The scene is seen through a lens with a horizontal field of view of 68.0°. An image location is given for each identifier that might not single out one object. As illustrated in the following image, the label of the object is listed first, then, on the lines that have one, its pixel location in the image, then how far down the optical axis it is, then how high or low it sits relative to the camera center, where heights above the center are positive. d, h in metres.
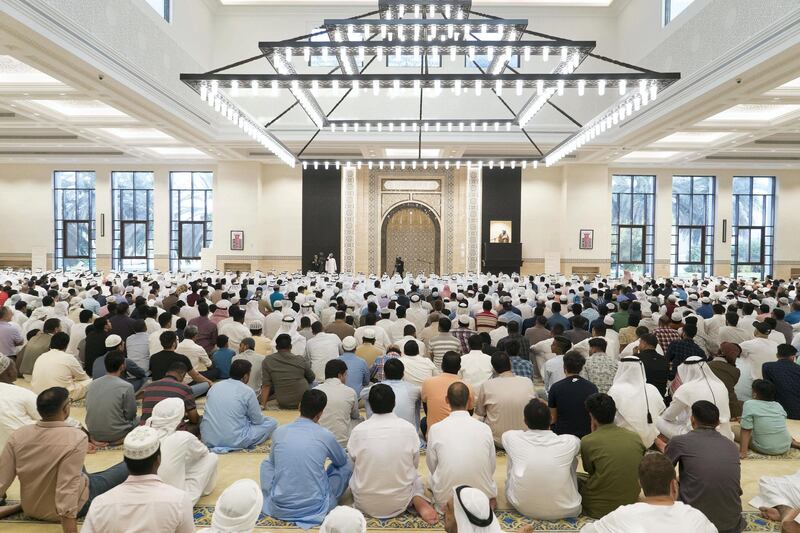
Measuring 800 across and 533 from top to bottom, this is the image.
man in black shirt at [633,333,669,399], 5.28 -1.08
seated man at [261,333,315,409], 5.54 -1.25
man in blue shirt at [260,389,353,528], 3.20 -1.22
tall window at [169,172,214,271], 21.73 +0.91
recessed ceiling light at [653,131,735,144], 15.96 +3.02
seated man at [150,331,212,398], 5.09 -0.99
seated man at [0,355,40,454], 3.58 -1.02
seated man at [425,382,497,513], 3.18 -1.14
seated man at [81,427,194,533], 2.28 -1.02
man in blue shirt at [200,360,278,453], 4.38 -1.30
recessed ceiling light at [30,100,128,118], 13.41 +3.11
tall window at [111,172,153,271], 21.81 +0.78
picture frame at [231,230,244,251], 20.33 +0.10
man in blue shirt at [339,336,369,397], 5.10 -1.08
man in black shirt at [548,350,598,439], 4.06 -1.08
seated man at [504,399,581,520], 3.23 -1.21
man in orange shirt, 4.22 -1.06
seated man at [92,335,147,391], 5.26 -1.20
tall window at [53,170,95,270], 22.03 +0.84
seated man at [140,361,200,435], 4.18 -1.05
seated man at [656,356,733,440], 3.87 -0.99
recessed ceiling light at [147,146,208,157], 18.81 +2.95
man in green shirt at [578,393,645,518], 3.21 -1.17
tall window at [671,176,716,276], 21.95 +0.85
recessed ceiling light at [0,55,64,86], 10.72 +3.11
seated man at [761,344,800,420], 5.25 -1.19
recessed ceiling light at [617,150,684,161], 19.16 +2.99
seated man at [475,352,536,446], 4.22 -1.09
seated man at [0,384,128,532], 3.05 -1.14
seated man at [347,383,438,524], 3.25 -1.19
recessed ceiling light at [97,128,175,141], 16.36 +3.04
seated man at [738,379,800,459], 4.44 -1.34
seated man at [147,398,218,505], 3.26 -1.19
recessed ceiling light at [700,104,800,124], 13.05 +3.05
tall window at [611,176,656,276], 21.78 +0.83
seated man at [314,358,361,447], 4.11 -1.12
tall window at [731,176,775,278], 21.89 +1.13
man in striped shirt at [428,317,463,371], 5.93 -1.01
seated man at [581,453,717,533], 2.19 -1.00
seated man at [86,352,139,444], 4.43 -1.23
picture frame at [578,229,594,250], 20.53 +0.11
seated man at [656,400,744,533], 3.02 -1.15
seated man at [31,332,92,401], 5.05 -1.09
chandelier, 6.56 +2.20
